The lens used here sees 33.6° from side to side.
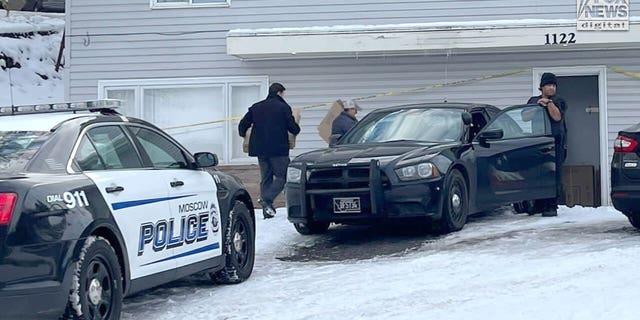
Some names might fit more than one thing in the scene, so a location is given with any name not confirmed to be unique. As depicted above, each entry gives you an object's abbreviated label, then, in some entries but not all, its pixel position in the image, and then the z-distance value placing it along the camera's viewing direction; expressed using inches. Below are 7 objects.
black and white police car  243.6
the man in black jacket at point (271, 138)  528.4
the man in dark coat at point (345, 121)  564.5
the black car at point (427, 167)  423.2
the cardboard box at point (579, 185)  672.4
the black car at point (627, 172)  401.4
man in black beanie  502.9
